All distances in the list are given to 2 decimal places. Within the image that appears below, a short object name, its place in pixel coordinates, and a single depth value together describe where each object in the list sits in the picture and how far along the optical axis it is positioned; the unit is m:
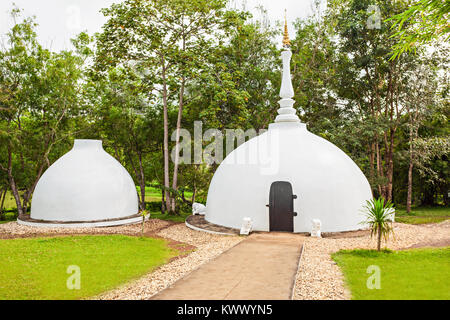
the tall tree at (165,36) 18.53
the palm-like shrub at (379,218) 9.23
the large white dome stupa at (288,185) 12.31
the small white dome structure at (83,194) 15.74
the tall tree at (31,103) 19.34
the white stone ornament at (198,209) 18.09
